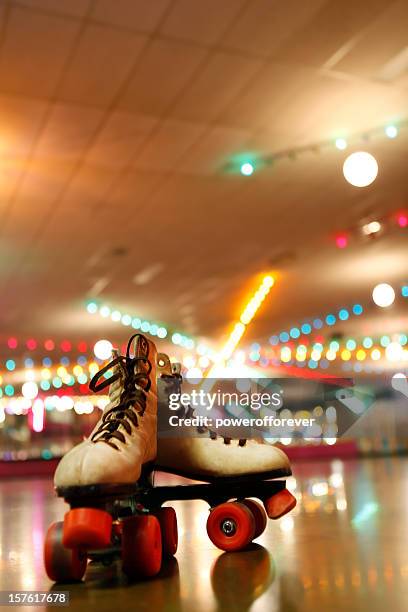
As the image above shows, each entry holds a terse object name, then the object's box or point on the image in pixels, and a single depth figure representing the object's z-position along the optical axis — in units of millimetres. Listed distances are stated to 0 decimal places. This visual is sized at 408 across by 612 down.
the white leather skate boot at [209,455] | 1479
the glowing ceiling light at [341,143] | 4988
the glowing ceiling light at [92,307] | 10469
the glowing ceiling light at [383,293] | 9283
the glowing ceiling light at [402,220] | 7020
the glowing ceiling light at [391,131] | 4863
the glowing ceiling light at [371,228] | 7141
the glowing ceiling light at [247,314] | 9652
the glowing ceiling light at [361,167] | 4477
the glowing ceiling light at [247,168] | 5437
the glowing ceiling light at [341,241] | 7574
